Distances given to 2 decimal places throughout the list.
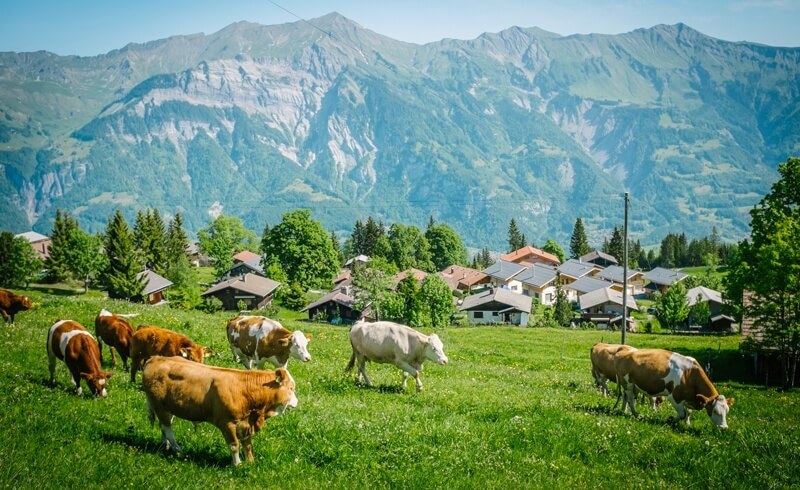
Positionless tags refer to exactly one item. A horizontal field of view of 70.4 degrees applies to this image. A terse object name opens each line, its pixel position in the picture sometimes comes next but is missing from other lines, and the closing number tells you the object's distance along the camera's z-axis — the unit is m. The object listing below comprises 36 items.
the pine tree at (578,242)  171.88
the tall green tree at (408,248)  135.88
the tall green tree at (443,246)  150.62
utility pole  32.17
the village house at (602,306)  97.00
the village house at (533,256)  162.75
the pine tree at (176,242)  102.88
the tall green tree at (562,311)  85.73
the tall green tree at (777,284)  34.72
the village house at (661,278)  132.52
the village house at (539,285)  124.19
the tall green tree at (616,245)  163.15
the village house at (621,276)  135.25
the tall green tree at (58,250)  87.19
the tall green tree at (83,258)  85.81
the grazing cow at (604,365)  18.31
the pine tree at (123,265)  74.31
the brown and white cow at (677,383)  14.97
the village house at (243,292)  91.25
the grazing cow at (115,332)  16.50
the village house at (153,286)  78.94
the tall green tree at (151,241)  96.38
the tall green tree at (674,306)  79.00
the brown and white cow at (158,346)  15.07
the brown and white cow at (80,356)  13.16
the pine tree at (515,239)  182.25
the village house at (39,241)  152.75
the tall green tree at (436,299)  75.00
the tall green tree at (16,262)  79.50
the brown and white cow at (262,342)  16.25
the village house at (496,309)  95.75
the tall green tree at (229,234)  154.00
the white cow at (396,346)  17.89
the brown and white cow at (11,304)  21.92
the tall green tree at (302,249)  92.00
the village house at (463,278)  127.69
